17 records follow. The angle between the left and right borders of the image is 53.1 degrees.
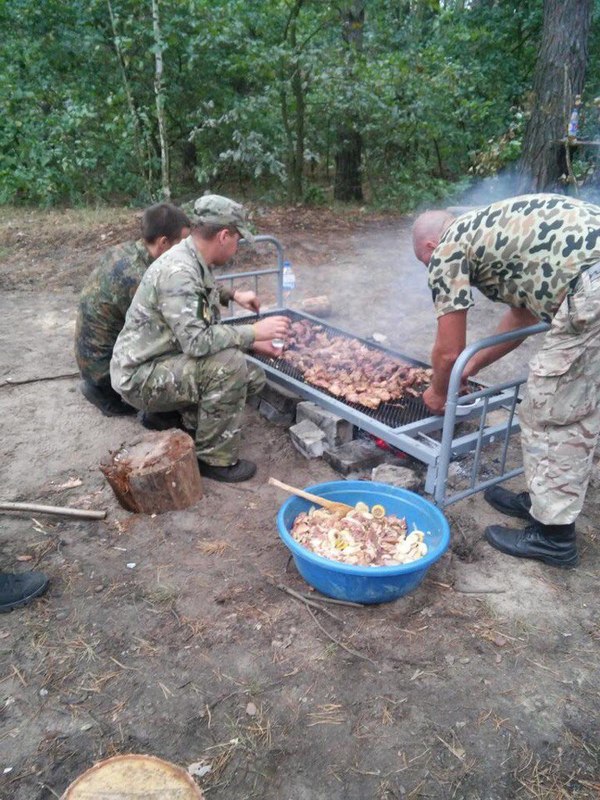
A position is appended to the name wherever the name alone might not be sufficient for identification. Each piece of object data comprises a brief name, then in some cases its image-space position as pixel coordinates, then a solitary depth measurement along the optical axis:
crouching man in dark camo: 4.25
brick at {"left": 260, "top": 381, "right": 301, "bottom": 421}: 4.41
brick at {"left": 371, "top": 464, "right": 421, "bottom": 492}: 3.52
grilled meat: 4.06
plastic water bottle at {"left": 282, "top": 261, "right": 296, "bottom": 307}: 5.86
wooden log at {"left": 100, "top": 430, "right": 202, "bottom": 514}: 3.36
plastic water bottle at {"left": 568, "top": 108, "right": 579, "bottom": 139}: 7.54
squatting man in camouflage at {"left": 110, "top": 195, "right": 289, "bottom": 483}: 3.59
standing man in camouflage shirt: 2.68
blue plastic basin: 2.55
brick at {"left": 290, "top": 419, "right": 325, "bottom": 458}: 4.00
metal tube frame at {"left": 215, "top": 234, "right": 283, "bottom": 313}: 5.41
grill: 3.10
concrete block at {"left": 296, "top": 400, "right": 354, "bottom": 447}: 4.01
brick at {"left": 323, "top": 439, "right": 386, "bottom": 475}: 3.85
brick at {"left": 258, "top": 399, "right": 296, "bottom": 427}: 4.48
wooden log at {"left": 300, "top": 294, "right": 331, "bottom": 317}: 6.52
